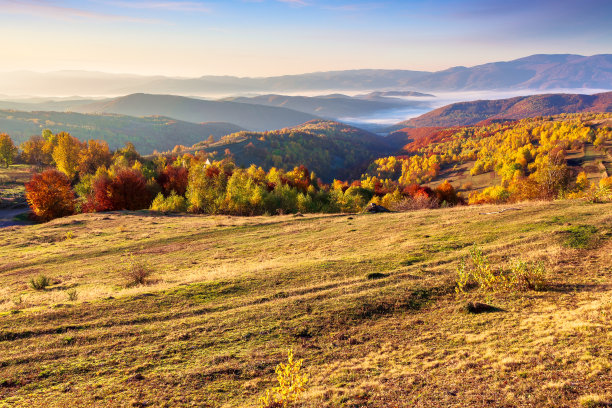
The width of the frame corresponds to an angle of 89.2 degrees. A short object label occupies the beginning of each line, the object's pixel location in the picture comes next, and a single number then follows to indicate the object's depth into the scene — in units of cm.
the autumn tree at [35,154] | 13388
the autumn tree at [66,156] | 10612
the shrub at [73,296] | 1814
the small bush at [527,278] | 1512
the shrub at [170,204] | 6995
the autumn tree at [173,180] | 9192
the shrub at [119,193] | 7438
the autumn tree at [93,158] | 11350
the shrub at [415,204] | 6469
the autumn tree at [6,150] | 11894
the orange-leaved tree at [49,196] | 6688
